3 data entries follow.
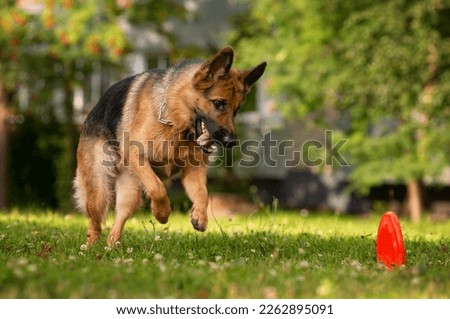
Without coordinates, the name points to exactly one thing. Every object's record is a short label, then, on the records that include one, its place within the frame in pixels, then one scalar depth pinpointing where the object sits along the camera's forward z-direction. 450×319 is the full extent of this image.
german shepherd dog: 13.33
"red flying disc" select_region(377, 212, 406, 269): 11.76
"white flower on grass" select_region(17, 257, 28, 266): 9.41
